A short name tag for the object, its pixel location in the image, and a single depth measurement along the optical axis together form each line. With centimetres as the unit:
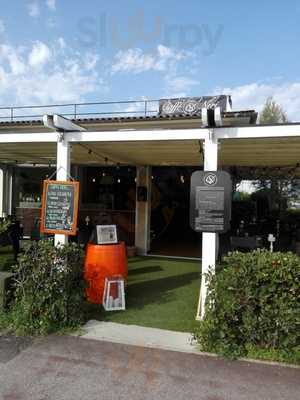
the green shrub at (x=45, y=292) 391
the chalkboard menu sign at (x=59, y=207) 475
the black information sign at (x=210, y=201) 425
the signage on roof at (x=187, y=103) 1190
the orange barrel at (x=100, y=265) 508
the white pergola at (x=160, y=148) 428
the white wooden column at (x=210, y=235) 428
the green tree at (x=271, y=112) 3191
